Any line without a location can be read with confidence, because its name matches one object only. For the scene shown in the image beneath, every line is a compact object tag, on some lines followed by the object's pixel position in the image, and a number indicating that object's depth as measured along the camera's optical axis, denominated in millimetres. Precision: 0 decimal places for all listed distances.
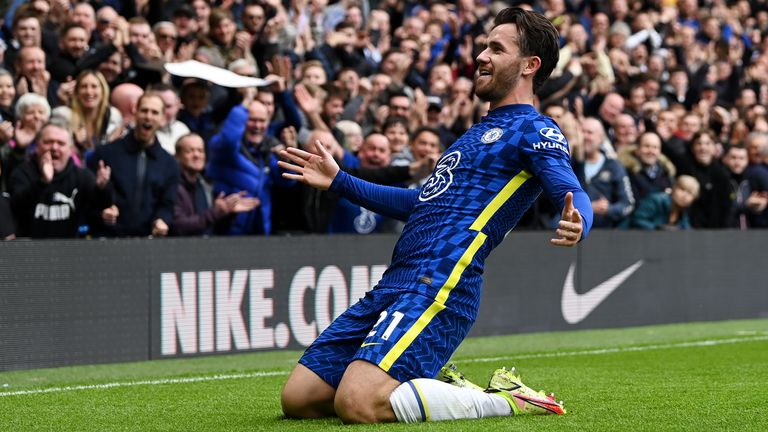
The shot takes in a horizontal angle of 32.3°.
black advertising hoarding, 10320
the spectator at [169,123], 11852
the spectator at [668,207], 15250
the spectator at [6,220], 10359
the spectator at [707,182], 15922
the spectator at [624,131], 15898
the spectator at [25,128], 10844
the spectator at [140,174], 11102
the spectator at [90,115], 11516
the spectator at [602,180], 14470
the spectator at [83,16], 12945
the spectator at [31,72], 11727
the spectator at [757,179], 16578
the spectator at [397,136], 13117
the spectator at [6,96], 11148
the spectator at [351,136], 13117
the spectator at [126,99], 12047
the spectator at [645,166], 15242
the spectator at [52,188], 10445
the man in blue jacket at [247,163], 11828
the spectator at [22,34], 12195
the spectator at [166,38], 13438
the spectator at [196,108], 12594
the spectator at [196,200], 11508
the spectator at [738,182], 16484
